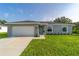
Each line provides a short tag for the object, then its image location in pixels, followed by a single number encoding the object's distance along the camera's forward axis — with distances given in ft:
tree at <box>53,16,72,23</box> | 62.36
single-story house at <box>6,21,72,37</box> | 23.92
